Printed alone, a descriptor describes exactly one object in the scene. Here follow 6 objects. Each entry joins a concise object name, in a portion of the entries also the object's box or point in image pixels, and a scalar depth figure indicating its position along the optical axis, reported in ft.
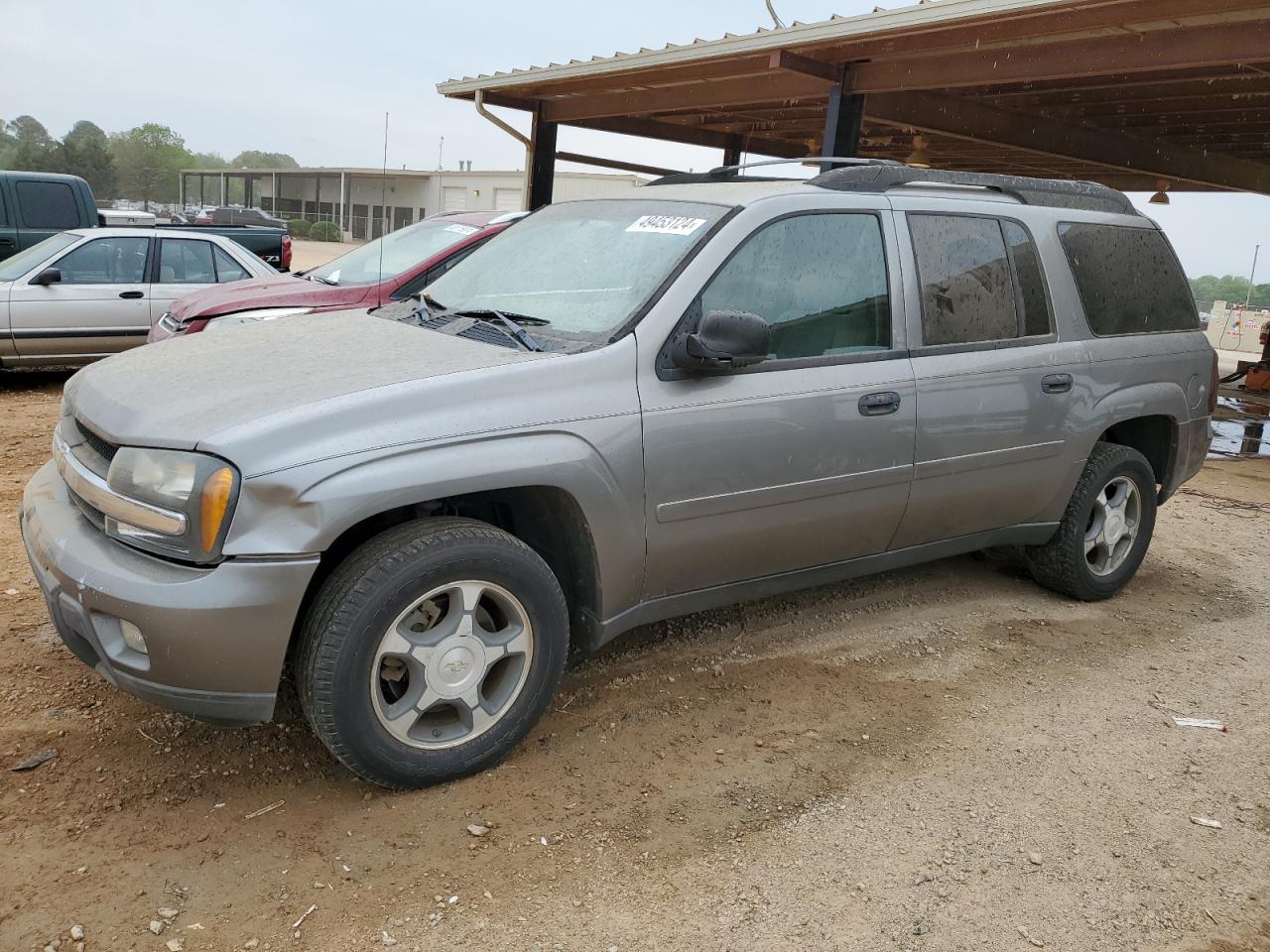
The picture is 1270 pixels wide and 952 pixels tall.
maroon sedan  23.90
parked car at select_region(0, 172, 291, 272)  36.86
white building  138.21
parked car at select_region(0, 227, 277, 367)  29.73
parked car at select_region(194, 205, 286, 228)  85.00
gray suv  8.95
